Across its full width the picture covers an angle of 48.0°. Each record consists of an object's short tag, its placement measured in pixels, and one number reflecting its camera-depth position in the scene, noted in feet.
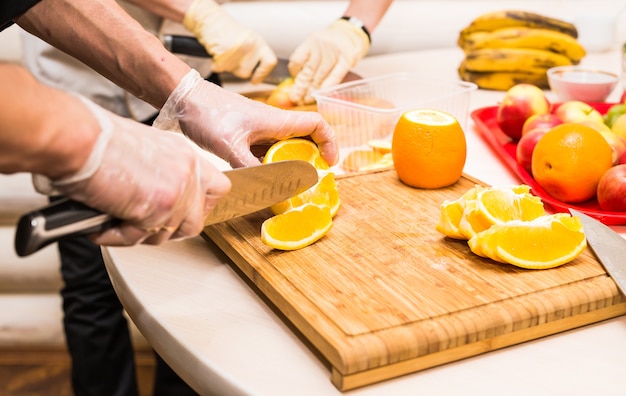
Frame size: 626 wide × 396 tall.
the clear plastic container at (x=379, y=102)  4.72
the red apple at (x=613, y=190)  3.79
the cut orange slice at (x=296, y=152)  3.84
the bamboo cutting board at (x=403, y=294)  2.70
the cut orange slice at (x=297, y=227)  3.36
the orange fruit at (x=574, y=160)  3.90
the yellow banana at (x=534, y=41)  6.61
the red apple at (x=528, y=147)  4.37
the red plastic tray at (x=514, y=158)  3.78
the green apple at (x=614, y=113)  4.85
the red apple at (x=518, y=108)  5.01
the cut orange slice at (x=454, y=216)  3.39
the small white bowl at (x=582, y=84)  5.83
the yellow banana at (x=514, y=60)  6.48
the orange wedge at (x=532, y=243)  3.14
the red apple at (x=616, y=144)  4.26
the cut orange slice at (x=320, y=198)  3.59
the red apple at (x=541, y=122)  4.64
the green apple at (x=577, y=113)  4.90
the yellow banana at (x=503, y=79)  6.54
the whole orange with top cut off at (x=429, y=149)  4.02
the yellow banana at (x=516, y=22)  6.76
